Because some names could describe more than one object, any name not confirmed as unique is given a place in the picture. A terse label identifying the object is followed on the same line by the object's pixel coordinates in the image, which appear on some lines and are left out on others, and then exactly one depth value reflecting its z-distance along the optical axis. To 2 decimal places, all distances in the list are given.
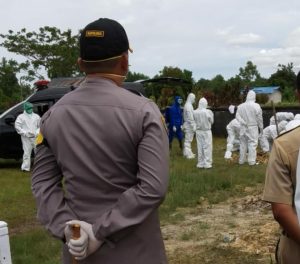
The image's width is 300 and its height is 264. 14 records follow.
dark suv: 12.93
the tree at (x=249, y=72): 61.95
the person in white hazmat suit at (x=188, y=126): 15.09
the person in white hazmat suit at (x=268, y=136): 12.93
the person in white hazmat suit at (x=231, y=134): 14.42
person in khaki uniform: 2.29
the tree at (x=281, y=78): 48.05
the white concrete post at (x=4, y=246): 3.26
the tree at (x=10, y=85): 35.38
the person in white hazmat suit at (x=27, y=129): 12.40
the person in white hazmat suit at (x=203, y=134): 12.65
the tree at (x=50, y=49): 31.38
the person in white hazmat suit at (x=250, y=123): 12.80
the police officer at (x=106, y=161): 2.09
